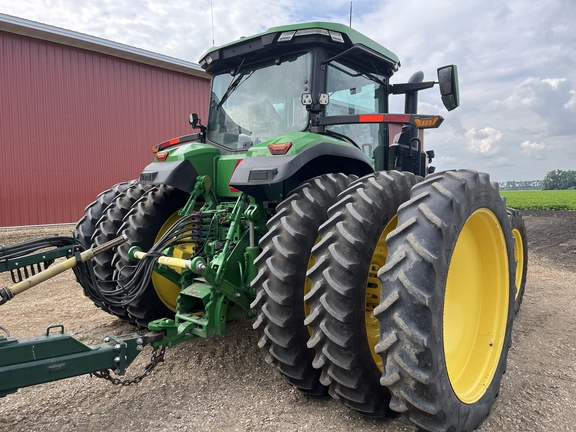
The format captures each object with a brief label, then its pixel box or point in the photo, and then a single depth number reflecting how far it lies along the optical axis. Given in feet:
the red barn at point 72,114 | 30.71
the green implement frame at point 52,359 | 6.46
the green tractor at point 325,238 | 6.70
